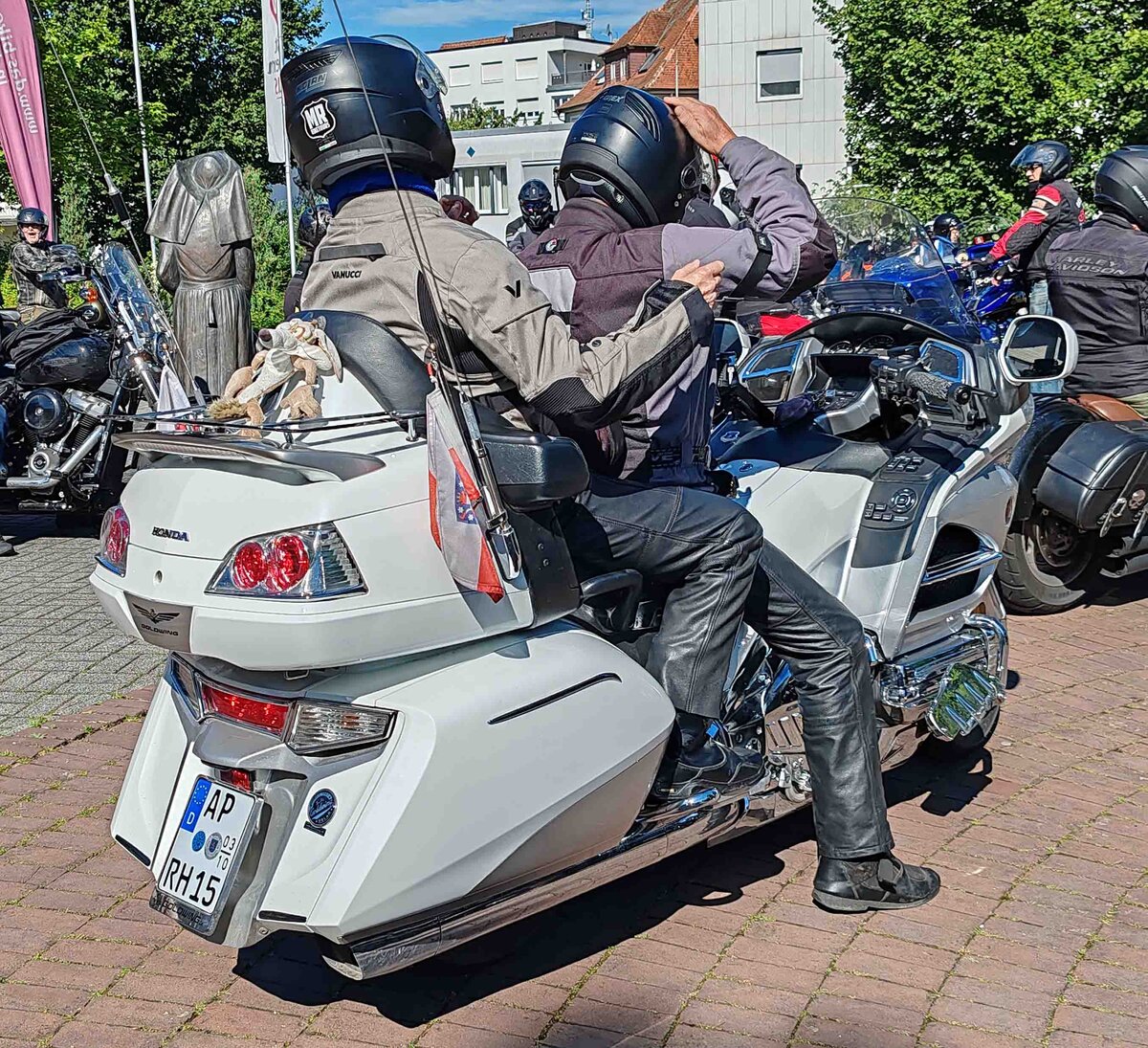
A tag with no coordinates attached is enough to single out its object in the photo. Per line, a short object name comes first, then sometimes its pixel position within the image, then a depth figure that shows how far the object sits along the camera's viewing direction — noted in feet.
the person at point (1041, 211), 35.45
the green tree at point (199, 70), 121.49
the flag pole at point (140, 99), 77.04
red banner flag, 34.04
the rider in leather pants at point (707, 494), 11.07
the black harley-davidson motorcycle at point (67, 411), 27.30
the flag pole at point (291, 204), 31.45
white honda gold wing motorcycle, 8.89
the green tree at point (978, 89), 82.28
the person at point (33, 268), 31.19
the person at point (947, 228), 51.67
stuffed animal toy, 9.66
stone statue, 27.84
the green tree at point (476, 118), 254.06
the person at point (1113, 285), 22.02
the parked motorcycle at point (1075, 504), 20.36
